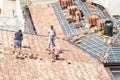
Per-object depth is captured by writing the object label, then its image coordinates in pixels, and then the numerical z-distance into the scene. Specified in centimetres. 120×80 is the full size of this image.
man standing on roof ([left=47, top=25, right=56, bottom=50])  3045
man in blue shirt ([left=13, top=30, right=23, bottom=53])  2931
